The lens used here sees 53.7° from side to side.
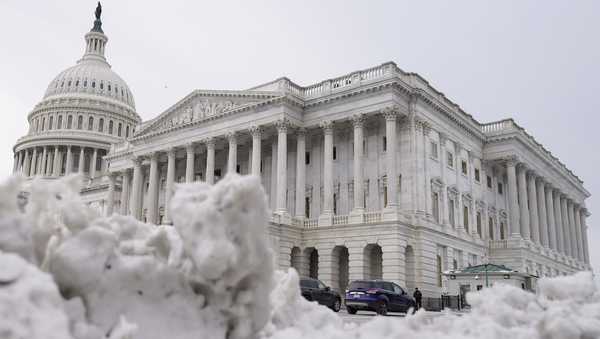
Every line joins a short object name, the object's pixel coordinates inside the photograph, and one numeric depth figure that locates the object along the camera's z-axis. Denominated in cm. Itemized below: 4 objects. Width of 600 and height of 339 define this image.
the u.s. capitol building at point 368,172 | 4069
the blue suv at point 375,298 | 2752
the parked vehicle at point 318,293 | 2798
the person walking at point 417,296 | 3494
